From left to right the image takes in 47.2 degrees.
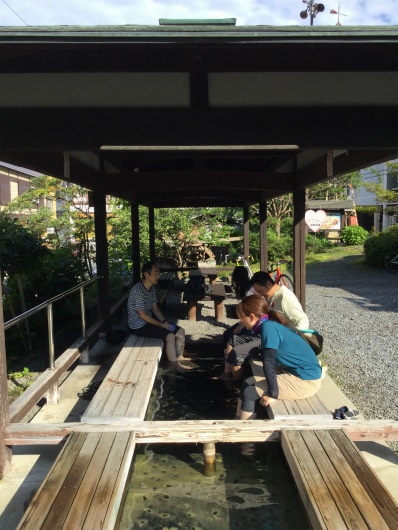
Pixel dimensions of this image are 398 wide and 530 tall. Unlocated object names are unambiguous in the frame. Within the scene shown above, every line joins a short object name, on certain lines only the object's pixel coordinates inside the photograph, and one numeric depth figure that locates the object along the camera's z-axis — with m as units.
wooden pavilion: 2.75
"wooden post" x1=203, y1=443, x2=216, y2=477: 3.18
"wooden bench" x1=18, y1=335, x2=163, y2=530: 2.21
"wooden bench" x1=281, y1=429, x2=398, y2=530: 2.18
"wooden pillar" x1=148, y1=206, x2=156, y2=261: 11.41
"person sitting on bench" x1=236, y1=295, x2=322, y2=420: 3.36
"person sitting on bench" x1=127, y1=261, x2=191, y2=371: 5.14
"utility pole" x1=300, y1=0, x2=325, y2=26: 23.73
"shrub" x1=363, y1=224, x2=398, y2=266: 16.97
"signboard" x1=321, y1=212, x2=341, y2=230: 27.58
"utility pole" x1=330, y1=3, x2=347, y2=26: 24.62
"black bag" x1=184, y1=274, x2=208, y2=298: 7.45
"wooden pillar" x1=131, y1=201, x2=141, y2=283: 9.02
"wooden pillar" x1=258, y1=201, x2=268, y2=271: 9.78
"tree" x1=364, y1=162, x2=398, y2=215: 16.79
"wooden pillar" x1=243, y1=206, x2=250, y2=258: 12.34
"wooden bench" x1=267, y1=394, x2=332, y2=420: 3.23
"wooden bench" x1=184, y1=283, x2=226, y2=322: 7.34
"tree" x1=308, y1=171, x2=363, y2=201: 26.25
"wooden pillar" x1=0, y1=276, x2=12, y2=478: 3.09
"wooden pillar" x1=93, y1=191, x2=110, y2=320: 6.29
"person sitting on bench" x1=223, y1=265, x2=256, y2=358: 4.98
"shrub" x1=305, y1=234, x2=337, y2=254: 24.33
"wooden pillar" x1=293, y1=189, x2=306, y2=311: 6.03
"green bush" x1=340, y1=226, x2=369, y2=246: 26.05
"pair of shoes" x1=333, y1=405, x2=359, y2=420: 3.39
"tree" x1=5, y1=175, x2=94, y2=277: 11.14
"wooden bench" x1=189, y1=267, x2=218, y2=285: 9.55
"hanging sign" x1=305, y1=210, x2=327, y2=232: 18.23
